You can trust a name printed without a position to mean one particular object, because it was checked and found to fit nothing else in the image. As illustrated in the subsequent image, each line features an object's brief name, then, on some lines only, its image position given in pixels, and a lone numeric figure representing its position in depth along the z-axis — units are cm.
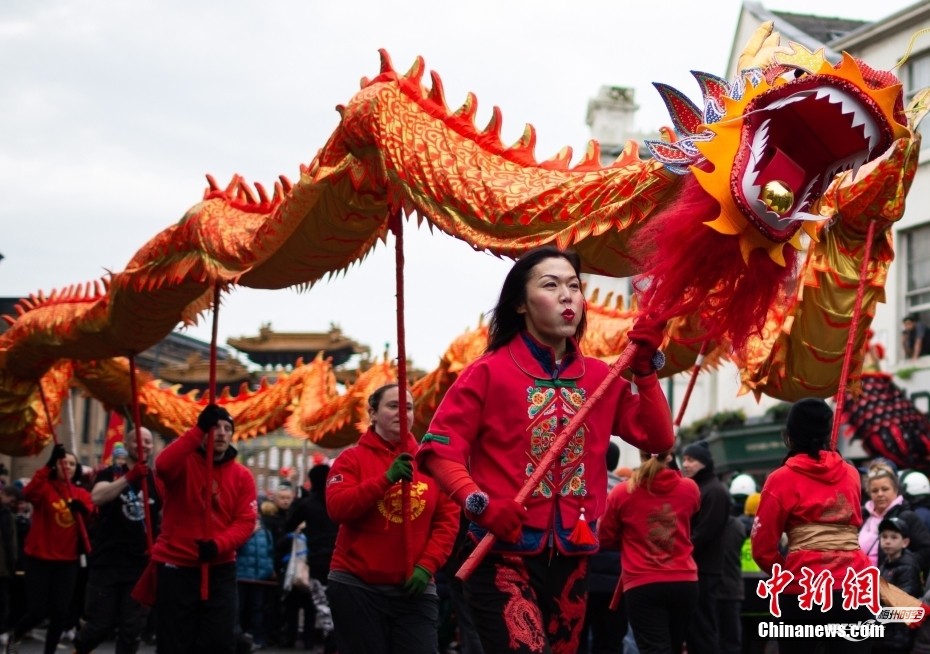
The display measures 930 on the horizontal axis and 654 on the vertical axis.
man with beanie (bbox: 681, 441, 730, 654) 966
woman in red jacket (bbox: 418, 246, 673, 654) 484
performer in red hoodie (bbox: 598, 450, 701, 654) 812
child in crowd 854
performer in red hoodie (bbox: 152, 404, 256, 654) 838
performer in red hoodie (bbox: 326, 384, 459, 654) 655
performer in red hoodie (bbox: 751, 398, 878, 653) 682
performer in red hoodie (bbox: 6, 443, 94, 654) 1138
